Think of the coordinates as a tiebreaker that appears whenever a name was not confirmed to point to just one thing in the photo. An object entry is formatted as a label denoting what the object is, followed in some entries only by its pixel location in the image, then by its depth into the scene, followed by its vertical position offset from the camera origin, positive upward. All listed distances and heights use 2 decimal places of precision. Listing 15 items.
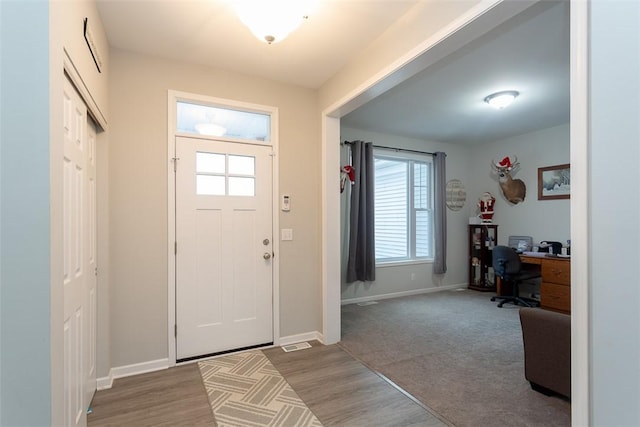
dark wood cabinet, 5.48 -0.80
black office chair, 4.42 -0.85
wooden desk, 3.92 -0.93
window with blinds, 5.20 +0.11
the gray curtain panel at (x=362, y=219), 4.56 -0.09
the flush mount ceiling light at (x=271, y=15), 1.85 +1.21
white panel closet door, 1.56 -0.27
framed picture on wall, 4.66 +0.48
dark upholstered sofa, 2.09 -0.97
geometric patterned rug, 1.98 -1.34
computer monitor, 4.95 -0.49
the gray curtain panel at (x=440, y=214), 5.46 -0.02
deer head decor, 5.21 +0.53
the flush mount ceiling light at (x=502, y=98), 3.46 +1.32
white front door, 2.78 -0.32
